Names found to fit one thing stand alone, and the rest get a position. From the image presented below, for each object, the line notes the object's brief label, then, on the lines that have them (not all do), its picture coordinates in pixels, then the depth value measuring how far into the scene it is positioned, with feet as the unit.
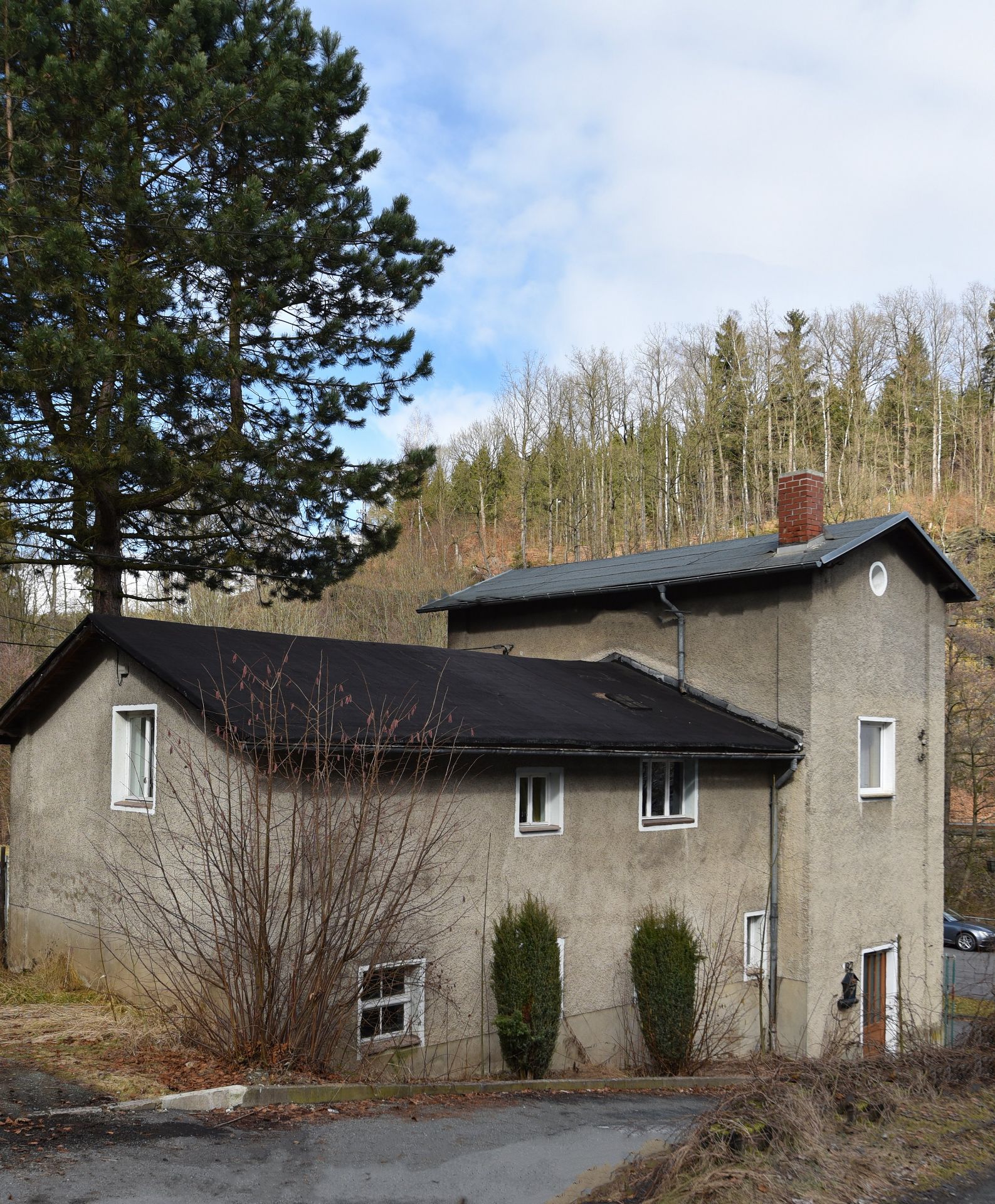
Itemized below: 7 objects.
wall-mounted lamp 51.42
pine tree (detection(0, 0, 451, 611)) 46.11
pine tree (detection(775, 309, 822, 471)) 161.68
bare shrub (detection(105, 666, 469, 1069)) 26.99
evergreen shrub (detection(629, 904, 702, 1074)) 41.65
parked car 92.63
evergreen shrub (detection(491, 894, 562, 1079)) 37.88
